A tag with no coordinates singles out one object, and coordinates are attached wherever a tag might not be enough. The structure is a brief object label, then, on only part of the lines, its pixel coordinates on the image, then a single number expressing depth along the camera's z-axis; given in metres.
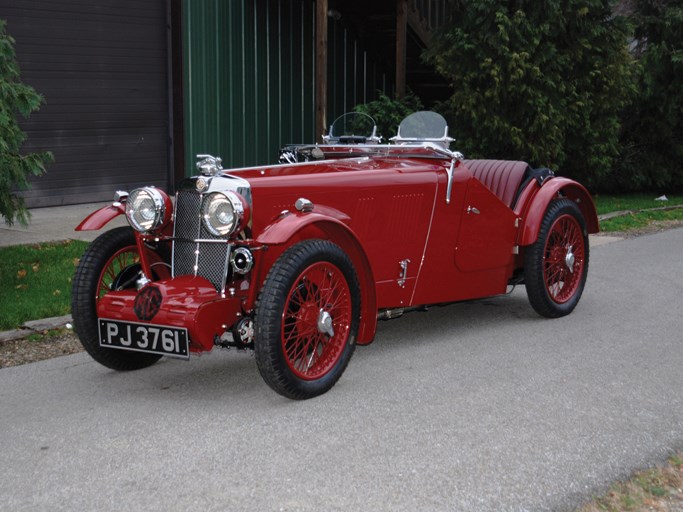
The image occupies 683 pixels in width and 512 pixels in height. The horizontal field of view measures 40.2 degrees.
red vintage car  4.73
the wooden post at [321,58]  13.16
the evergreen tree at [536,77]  13.11
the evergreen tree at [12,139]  7.25
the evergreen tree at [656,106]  15.49
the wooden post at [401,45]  14.62
